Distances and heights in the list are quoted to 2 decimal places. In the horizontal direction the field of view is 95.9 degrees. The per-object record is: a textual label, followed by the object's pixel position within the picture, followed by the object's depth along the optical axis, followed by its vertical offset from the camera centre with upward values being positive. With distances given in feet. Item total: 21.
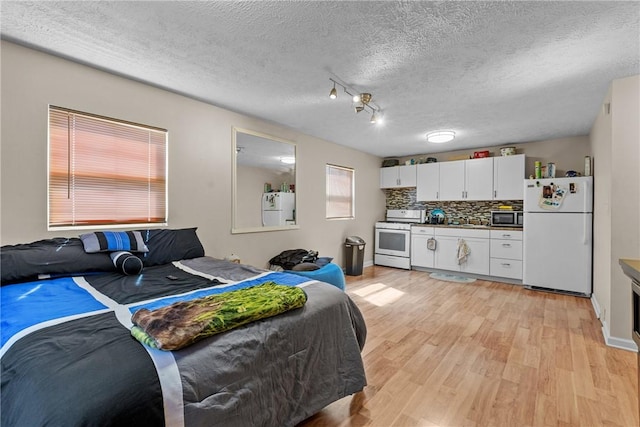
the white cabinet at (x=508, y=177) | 15.74 +1.99
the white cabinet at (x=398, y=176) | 19.73 +2.53
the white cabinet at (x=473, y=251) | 15.33 -2.18
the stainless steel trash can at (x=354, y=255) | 17.30 -2.63
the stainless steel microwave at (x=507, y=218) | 15.58 -0.29
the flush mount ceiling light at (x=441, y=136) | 13.65 +3.67
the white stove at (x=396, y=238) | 18.84 -1.75
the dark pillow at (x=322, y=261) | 13.17 -2.34
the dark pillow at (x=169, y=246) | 8.32 -1.07
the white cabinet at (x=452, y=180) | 17.74 +2.03
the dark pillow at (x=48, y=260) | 6.04 -1.12
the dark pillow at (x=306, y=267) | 12.02 -2.32
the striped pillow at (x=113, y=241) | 7.18 -0.81
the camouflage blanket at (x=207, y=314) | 3.56 -1.47
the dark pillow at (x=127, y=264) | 7.14 -1.32
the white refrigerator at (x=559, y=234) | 12.79 -0.98
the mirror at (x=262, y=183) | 12.04 +1.31
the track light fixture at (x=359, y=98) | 8.94 +3.89
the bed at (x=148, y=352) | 2.87 -1.74
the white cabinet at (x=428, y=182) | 18.67 +2.01
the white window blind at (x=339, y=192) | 17.11 +1.23
